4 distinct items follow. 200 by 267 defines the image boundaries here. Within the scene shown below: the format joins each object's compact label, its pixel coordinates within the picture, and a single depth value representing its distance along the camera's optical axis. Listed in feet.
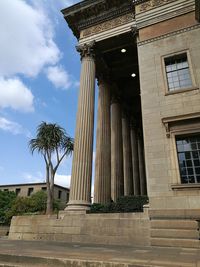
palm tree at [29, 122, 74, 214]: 78.46
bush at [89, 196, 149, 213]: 44.68
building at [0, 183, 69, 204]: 216.13
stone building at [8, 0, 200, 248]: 38.49
